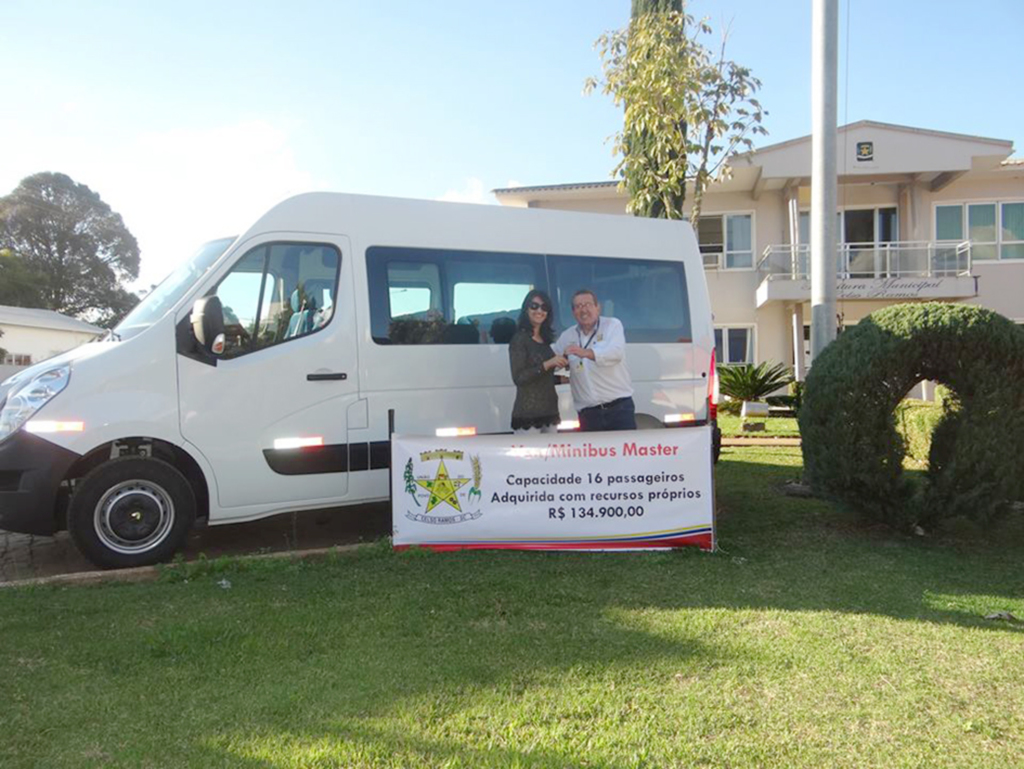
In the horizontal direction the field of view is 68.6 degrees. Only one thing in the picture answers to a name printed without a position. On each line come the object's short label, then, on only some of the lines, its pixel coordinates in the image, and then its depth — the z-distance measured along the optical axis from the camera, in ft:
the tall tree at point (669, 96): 31.63
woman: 18.56
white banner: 17.49
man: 18.48
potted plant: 49.37
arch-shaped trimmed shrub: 17.20
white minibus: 16.33
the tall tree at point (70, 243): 204.54
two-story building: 60.08
